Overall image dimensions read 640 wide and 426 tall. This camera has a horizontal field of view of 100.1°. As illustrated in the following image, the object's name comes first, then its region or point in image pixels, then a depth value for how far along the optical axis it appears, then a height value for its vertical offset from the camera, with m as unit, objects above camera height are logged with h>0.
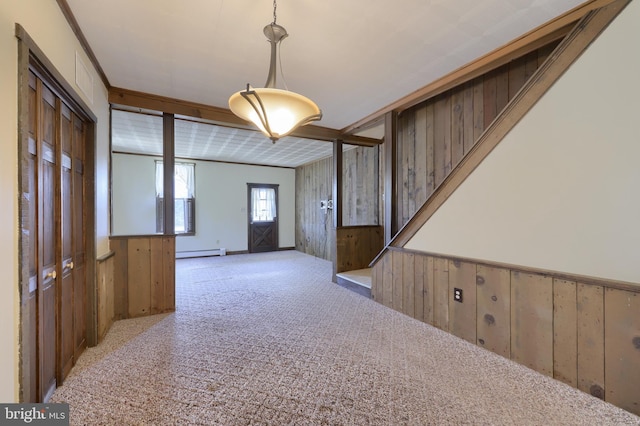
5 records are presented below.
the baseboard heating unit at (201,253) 6.69 -1.05
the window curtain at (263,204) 7.64 +0.23
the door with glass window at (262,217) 7.56 -0.14
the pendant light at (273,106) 1.59 +0.67
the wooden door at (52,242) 1.43 -0.19
